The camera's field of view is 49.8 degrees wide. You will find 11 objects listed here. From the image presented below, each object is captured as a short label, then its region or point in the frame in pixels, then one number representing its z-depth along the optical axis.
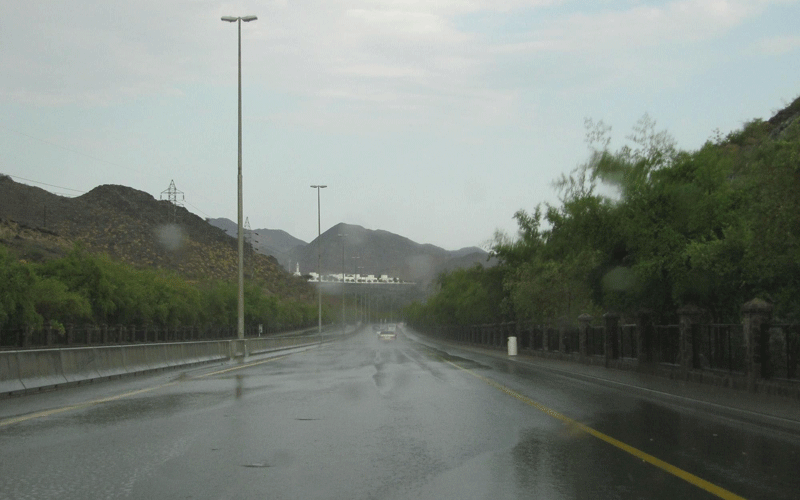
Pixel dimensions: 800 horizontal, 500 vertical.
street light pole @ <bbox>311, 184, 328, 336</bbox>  84.54
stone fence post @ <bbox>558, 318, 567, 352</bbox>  39.91
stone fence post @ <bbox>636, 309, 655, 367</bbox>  25.72
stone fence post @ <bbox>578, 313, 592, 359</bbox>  34.38
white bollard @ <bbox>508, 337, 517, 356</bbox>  47.10
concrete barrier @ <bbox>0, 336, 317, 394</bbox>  17.44
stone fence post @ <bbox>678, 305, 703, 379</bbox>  21.72
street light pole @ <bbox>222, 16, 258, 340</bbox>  39.28
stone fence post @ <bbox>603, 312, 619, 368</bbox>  29.62
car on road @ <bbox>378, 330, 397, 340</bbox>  91.88
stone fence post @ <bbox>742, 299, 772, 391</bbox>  17.77
